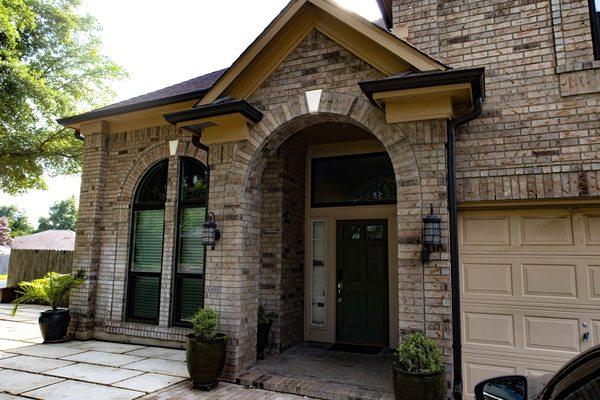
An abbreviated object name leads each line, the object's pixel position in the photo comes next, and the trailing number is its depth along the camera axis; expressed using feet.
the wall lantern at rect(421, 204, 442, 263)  14.21
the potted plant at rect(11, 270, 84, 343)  22.97
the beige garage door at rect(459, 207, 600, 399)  14.38
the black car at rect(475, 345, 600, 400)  5.46
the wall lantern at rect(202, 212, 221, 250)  18.13
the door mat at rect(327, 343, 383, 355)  21.45
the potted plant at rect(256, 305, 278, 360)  19.88
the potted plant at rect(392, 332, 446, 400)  12.73
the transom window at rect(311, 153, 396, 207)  23.66
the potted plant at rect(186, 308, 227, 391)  16.02
